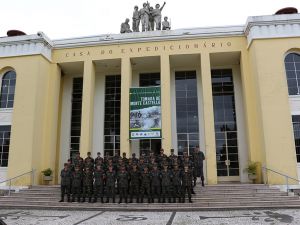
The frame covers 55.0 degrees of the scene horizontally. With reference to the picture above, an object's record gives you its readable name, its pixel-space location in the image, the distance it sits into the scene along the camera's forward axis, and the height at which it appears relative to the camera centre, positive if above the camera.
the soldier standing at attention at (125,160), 11.28 -0.20
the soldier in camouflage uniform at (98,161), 11.16 -0.21
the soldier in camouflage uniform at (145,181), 10.41 -0.93
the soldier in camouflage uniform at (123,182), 10.48 -0.96
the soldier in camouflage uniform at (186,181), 10.17 -0.93
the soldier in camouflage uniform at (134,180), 10.60 -0.91
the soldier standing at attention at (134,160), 11.09 -0.19
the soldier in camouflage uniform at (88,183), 10.77 -1.00
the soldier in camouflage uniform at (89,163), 11.01 -0.28
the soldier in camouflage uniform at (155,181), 10.32 -0.92
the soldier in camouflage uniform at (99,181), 10.70 -0.93
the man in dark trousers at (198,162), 11.88 -0.31
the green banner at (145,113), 14.26 +2.09
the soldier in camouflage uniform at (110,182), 10.59 -0.96
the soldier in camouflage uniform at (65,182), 10.87 -0.97
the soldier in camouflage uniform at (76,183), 10.81 -1.01
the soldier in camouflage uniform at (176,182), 10.21 -0.96
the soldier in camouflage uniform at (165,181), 10.23 -0.94
